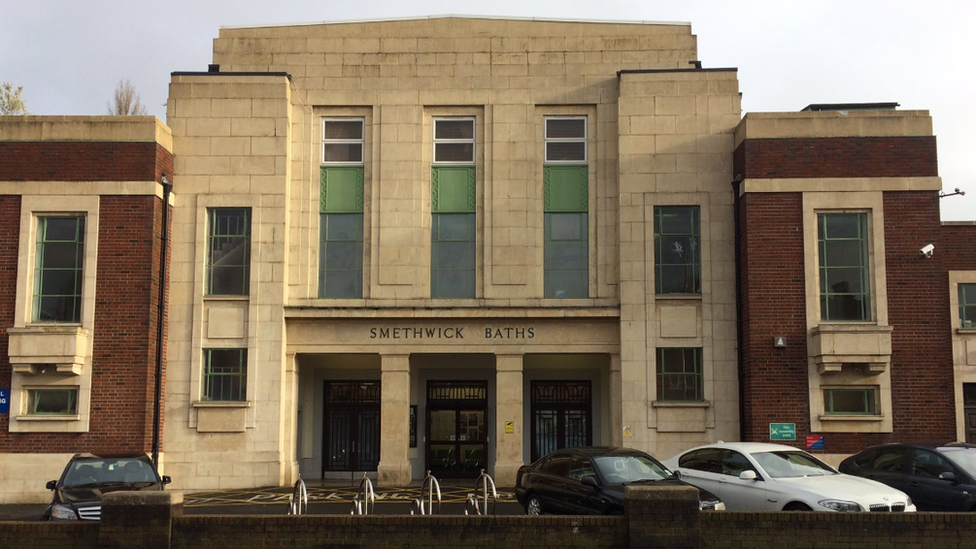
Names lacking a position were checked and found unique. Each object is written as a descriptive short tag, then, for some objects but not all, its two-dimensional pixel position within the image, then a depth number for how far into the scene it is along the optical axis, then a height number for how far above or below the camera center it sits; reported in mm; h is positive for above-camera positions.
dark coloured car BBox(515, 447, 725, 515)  15472 -1280
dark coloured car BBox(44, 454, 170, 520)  15789 -1431
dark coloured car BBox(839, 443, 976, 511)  16000 -1179
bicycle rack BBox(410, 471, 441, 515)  15995 -1621
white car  14922 -1272
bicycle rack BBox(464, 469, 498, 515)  16416 -2117
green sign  23281 -680
